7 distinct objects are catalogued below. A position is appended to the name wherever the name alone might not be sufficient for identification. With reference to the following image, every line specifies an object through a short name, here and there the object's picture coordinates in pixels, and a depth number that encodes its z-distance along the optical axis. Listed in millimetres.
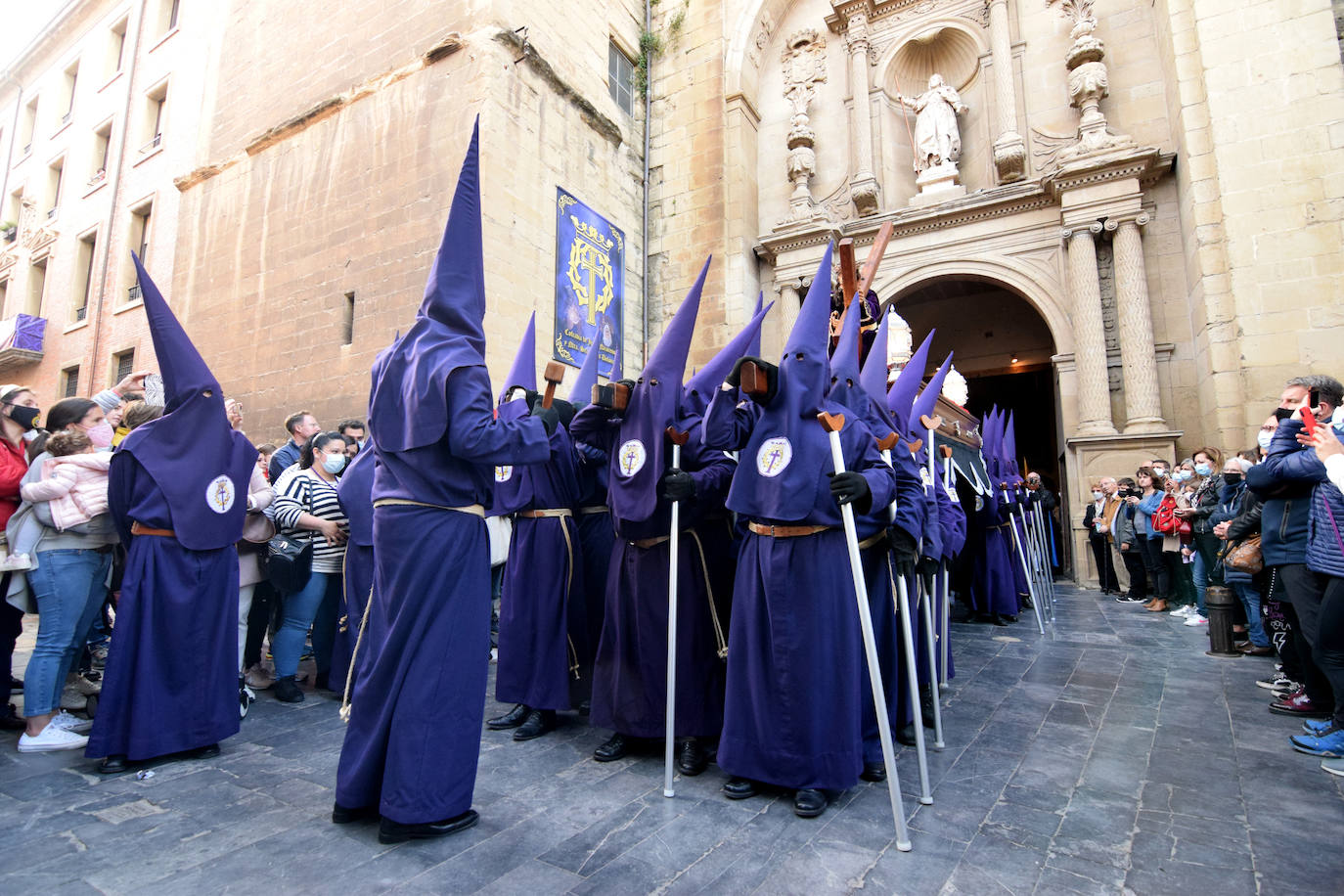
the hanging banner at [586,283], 11336
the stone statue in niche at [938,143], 12094
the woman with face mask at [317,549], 4285
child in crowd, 3361
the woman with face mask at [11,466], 3674
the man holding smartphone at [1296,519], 3461
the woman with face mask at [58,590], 3377
